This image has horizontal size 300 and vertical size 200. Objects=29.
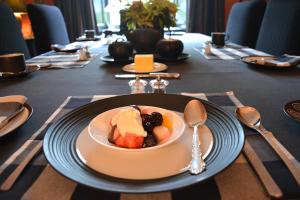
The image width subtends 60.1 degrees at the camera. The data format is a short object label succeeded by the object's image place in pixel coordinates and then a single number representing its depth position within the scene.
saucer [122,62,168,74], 0.93
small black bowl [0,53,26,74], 0.91
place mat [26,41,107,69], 1.08
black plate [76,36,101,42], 2.04
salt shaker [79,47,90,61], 1.21
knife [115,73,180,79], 0.79
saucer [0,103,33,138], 0.46
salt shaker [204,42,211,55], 1.29
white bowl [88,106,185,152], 0.36
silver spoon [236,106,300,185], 0.35
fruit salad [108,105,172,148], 0.37
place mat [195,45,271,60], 1.19
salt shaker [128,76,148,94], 0.70
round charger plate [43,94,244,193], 0.29
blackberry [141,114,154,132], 0.41
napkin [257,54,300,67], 0.89
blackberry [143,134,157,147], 0.38
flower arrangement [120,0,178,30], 1.36
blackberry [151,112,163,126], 0.42
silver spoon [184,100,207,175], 0.32
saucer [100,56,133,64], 1.08
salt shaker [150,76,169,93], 0.70
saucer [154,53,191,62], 1.11
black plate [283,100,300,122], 0.48
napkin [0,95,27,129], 0.50
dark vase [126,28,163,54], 1.25
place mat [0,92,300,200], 0.31
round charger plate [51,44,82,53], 1.39
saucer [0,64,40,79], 0.90
